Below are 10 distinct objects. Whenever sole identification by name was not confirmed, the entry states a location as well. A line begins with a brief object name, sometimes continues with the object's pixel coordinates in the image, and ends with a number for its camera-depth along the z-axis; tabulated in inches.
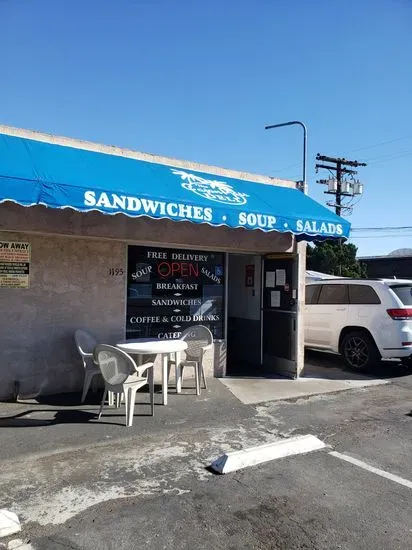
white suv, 375.2
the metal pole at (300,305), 355.3
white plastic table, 258.1
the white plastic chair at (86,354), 267.1
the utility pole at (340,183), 1216.2
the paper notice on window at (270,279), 372.8
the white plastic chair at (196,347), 301.6
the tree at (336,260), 1111.6
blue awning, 221.8
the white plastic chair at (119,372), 231.6
